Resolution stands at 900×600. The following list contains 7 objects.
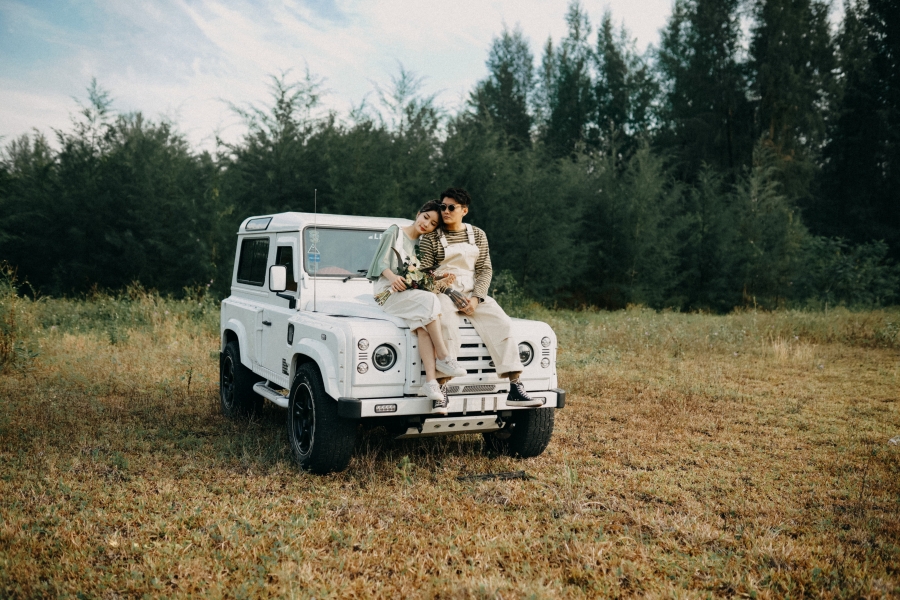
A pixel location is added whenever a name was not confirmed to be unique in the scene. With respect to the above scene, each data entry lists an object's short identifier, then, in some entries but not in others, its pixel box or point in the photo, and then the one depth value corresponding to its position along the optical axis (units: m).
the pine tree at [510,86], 28.12
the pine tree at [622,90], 27.25
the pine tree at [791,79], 23.47
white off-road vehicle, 4.25
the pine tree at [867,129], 24.00
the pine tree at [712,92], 24.61
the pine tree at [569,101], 27.48
